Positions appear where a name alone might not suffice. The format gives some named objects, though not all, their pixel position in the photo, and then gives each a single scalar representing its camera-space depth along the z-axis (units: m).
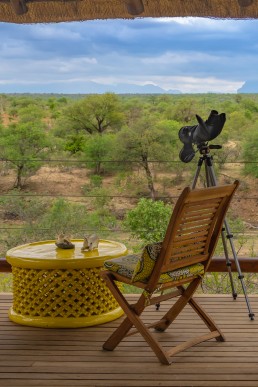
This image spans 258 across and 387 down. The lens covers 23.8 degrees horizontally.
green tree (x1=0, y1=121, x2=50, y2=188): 11.23
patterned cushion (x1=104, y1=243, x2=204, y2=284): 2.90
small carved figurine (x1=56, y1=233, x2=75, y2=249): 3.78
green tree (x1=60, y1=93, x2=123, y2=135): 11.76
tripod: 3.85
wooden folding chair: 2.88
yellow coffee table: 3.46
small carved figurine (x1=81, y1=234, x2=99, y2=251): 3.71
